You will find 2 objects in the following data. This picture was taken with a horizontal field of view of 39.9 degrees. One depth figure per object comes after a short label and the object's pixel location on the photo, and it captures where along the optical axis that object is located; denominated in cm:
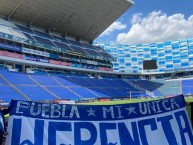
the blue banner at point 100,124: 419
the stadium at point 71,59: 3672
